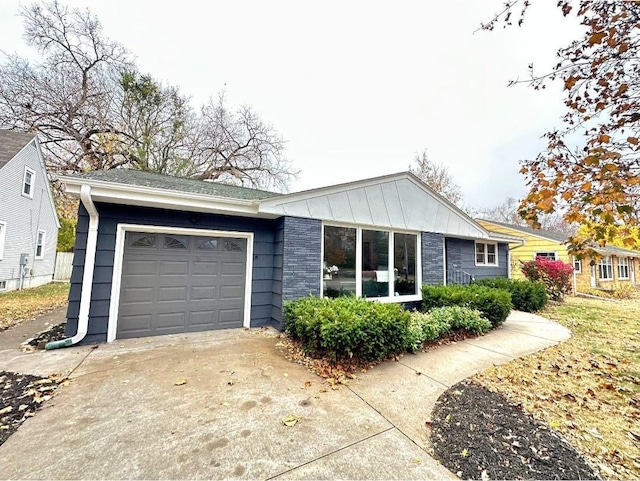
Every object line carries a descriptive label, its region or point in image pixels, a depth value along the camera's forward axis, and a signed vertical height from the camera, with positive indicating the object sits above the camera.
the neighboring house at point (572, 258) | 14.88 +0.77
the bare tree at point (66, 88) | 12.02 +7.79
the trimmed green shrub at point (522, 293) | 8.86 -0.79
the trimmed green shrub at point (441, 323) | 4.94 -1.14
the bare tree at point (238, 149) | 16.05 +6.75
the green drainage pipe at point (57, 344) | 4.59 -1.46
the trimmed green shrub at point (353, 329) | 4.06 -1.00
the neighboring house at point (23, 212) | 10.94 +1.94
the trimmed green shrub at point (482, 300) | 6.42 -0.78
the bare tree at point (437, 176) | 20.64 +6.79
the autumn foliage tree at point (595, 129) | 2.68 +1.63
